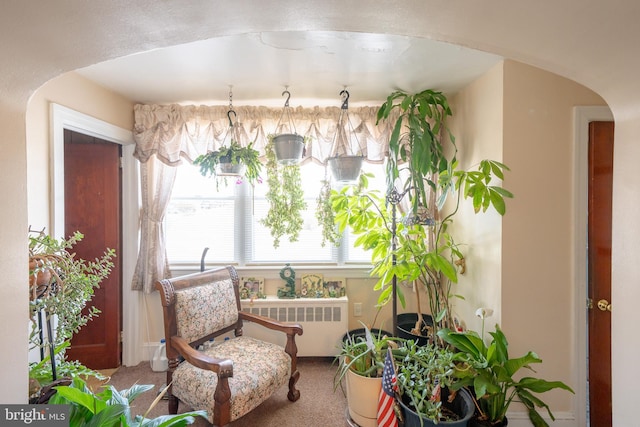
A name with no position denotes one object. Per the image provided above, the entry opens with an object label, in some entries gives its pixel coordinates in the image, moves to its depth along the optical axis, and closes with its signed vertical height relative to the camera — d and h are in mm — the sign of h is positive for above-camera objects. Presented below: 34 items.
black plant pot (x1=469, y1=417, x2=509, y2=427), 1481 -1155
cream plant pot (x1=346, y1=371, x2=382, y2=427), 1664 -1155
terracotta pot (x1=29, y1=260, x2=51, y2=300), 1098 -285
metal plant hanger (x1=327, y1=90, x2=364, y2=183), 2035 +487
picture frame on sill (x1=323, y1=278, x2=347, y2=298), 2576 -736
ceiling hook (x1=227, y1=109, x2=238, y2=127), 2291 +799
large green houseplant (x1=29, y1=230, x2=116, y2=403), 1131 -373
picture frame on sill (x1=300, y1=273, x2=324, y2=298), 2570 -717
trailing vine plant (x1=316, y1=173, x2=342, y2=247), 2307 -36
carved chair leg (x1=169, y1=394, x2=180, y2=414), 1797 -1268
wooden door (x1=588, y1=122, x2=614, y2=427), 1693 -336
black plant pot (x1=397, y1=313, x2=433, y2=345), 2117 -999
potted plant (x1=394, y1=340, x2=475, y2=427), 1444 -1011
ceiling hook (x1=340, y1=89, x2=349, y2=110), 2140 +890
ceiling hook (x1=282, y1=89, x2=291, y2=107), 2136 +908
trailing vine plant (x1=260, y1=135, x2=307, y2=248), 2314 +116
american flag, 1525 -1048
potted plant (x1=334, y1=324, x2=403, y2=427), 1670 -1023
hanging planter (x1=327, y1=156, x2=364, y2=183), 2029 +316
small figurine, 2551 -681
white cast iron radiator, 2465 -965
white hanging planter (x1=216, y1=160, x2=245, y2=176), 2145 +327
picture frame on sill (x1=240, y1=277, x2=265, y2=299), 2582 -728
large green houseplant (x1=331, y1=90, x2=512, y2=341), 1917 +13
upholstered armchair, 1587 -1003
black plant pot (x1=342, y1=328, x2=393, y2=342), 2377 -1085
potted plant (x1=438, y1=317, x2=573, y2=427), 1474 -917
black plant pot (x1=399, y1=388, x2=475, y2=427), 1407 -1108
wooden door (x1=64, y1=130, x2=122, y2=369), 2367 -84
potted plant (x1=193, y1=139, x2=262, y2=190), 2137 +384
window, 2656 -176
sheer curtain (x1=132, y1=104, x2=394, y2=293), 2350 +680
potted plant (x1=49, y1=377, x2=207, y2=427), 969 -729
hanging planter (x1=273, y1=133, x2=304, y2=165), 2027 +466
